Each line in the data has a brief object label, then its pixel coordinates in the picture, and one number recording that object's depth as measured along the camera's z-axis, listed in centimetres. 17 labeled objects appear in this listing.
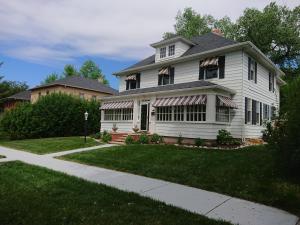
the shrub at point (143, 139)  1609
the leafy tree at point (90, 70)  6056
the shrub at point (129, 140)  1639
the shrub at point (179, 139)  1577
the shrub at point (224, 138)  1441
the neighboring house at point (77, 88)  3472
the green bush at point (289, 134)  652
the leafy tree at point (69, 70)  5938
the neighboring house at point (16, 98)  4318
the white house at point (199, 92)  1525
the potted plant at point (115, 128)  2027
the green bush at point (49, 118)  2177
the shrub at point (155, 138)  1623
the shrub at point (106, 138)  1808
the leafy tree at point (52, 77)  6000
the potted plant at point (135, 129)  1831
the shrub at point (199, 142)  1459
